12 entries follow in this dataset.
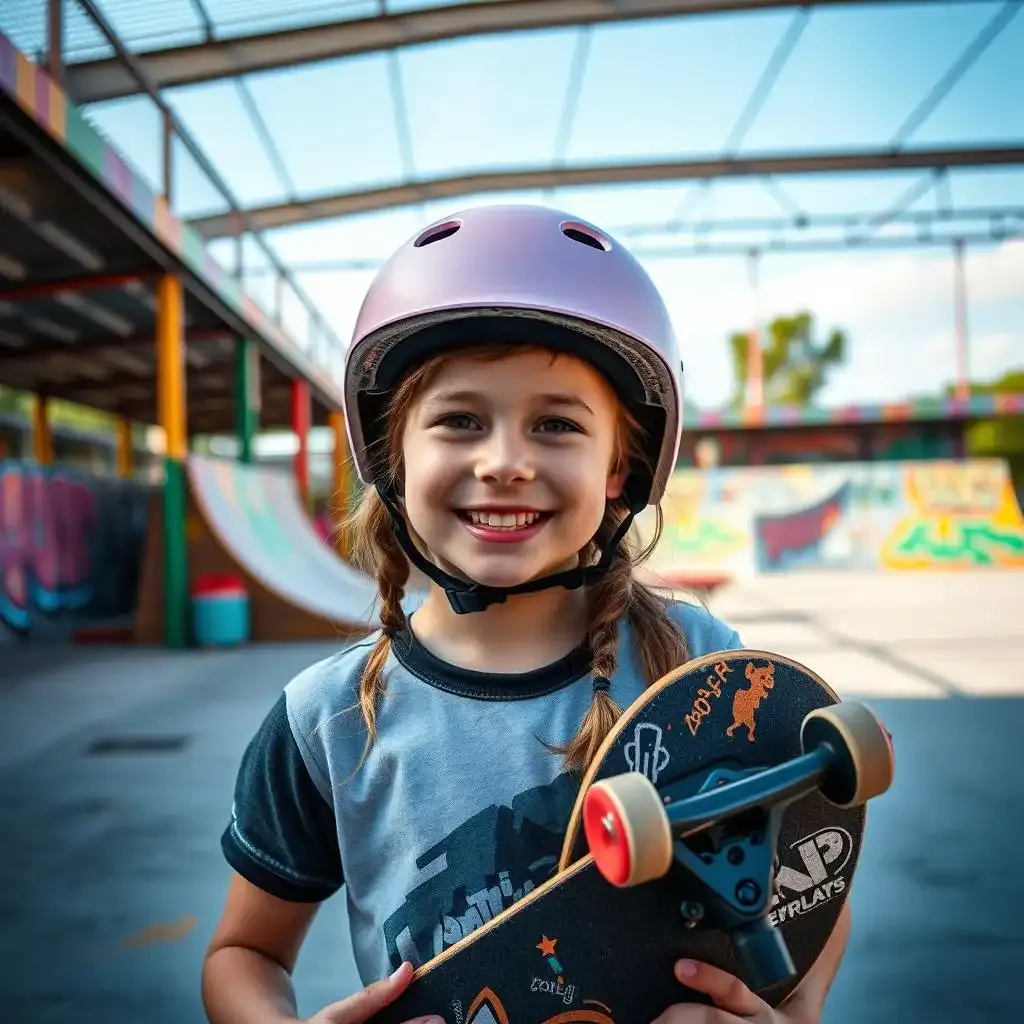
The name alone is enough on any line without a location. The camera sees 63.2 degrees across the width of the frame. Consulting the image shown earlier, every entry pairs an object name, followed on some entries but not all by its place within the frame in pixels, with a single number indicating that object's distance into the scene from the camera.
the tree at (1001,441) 25.72
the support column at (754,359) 24.92
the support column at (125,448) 17.92
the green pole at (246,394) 11.36
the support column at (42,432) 14.63
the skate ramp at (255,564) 8.14
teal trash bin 7.75
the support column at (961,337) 25.38
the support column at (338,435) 18.43
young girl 0.98
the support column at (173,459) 7.96
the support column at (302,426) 14.84
